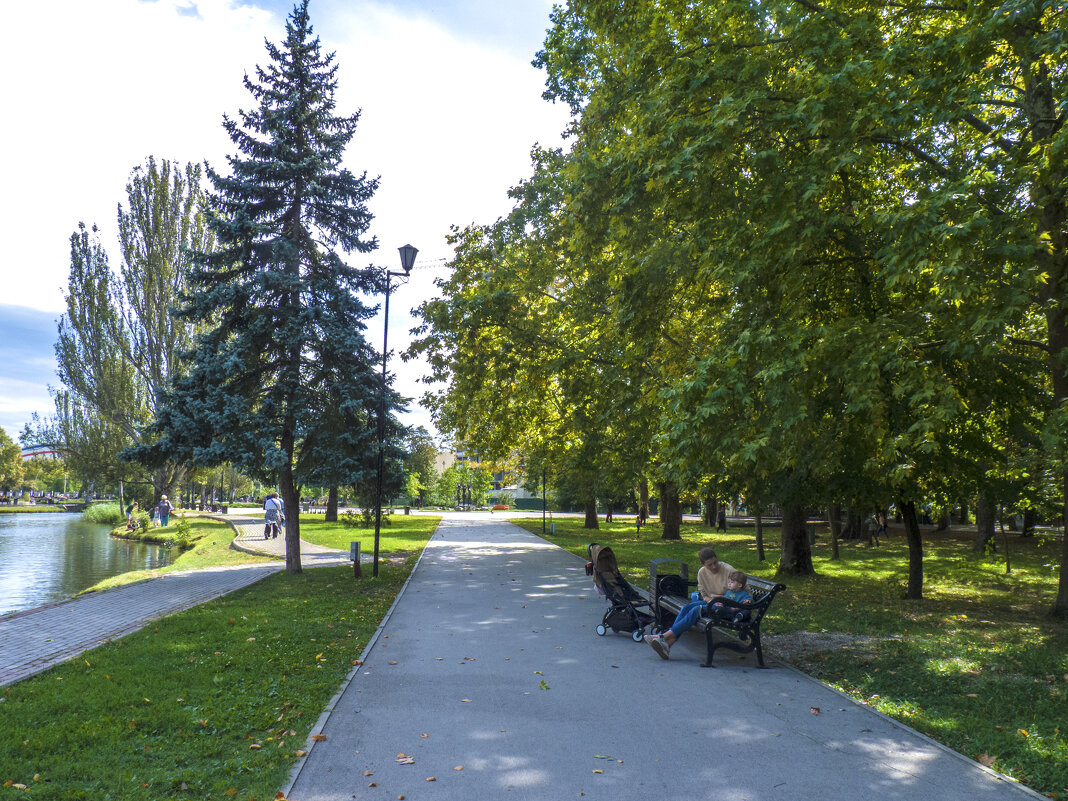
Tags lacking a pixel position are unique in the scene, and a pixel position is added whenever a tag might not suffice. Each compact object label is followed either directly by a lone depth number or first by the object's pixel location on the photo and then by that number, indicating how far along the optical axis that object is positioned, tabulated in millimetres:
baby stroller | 8859
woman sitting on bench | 7699
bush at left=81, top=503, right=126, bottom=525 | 38562
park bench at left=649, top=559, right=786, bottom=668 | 7492
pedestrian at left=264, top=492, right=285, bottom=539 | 25819
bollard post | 14398
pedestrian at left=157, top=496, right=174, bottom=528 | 32125
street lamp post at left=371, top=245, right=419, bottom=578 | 14805
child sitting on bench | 7516
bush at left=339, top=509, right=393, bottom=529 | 25984
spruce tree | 14141
